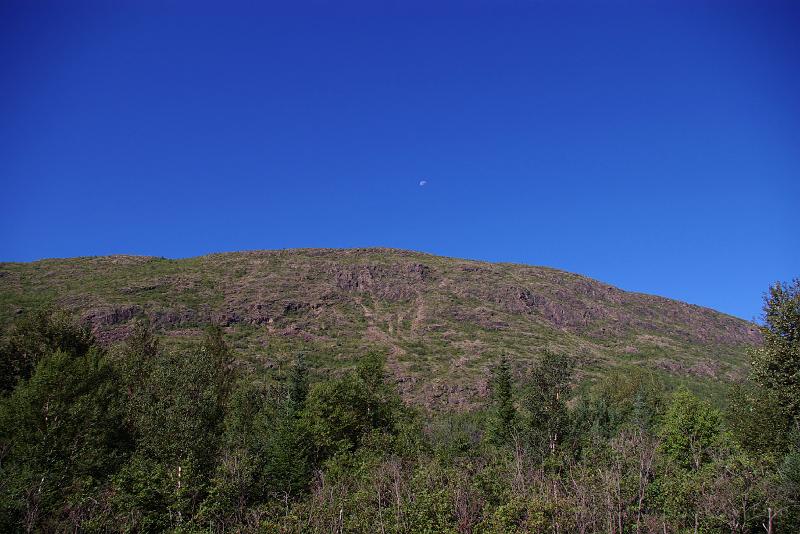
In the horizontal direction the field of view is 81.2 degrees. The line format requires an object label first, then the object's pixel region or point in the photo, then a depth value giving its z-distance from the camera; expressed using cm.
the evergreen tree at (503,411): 5622
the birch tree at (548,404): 4588
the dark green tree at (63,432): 2734
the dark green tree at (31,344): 4319
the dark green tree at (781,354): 2503
